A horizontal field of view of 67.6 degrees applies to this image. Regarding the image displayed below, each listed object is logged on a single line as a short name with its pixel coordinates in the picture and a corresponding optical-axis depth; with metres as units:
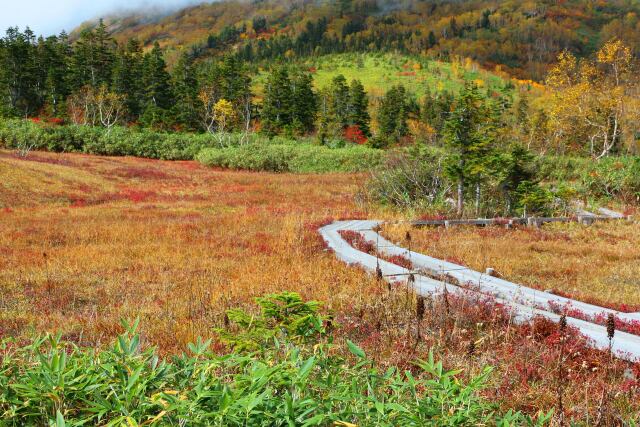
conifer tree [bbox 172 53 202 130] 61.62
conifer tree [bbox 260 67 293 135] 61.78
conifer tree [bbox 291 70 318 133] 63.56
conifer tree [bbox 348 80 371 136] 62.84
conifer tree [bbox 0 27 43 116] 62.88
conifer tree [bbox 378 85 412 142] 61.62
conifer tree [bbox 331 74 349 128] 64.19
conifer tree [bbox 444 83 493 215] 16.08
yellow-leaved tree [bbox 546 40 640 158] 31.50
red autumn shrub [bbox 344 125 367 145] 61.03
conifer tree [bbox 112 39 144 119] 63.03
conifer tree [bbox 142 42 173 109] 63.84
